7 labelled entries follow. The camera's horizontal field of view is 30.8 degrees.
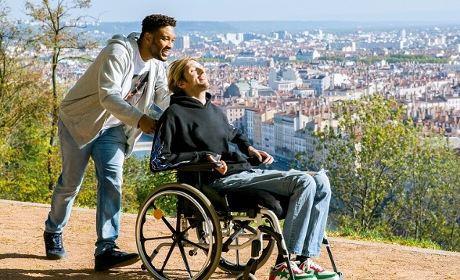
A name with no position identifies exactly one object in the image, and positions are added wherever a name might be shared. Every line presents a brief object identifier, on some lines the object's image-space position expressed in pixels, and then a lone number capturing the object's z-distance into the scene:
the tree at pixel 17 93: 17.28
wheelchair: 3.05
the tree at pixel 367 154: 23.59
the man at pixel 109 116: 3.42
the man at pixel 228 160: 3.04
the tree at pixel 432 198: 25.88
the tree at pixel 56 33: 17.72
